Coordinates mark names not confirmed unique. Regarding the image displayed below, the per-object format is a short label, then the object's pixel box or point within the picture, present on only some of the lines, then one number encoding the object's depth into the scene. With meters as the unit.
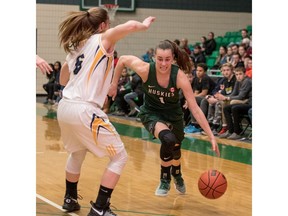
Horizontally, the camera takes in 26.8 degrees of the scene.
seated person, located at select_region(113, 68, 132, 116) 15.97
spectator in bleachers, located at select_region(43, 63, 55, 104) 20.09
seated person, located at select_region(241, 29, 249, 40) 16.31
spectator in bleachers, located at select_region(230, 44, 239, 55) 14.71
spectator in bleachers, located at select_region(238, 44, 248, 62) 14.22
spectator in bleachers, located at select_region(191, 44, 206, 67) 17.22
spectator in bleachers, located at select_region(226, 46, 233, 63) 14.83
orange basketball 5.66
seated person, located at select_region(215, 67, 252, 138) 11.24
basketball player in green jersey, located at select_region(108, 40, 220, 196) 5.80
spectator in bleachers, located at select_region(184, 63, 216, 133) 12.62
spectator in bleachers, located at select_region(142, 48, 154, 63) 17.68
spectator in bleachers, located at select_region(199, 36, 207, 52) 19.09
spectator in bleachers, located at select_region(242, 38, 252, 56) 14.77
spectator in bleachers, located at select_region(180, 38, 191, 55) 17.99
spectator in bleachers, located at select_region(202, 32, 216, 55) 19.00
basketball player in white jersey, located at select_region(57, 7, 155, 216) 4.90
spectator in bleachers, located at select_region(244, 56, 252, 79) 11.91
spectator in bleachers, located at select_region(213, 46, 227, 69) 15.51
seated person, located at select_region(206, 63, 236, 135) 11.78
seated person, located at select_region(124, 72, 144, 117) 15.27
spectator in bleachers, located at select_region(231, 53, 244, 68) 13.07
